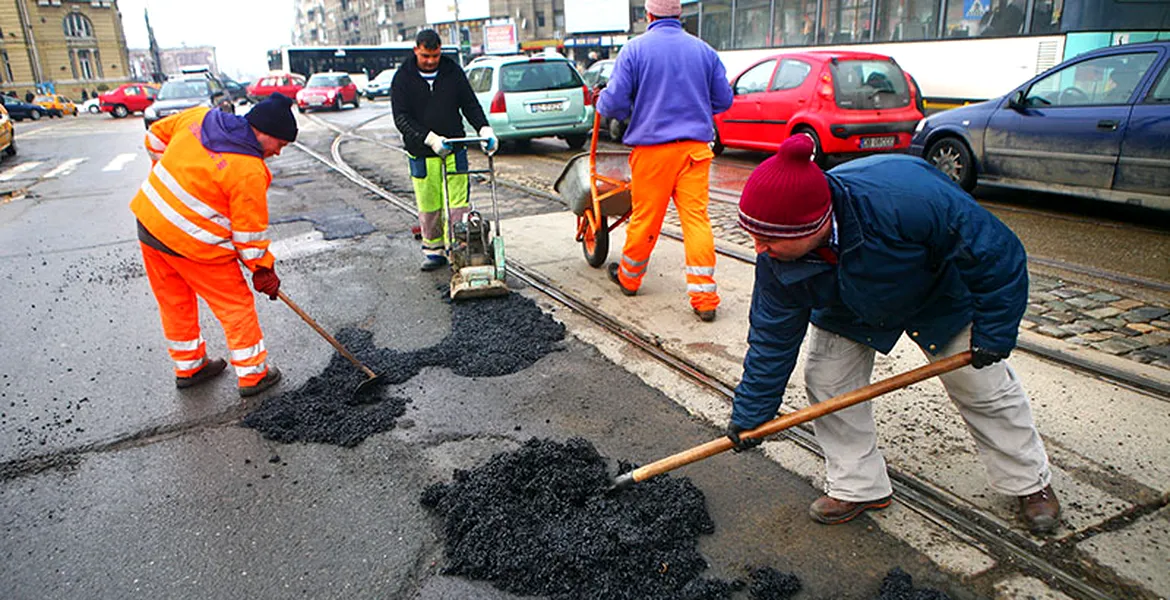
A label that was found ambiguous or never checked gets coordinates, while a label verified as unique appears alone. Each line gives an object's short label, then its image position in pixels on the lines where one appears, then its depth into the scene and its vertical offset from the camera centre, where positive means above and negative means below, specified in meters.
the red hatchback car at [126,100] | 35.66 -0.50
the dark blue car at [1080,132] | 6.66 -0.76
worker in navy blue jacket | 2.23 -0.74
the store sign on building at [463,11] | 65.94 +5.40
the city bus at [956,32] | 10.00 +0.34
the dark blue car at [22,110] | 37.94 -0.82
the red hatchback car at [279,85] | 36.74 -0.09
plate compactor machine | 5.43 -1.28
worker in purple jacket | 4.78 -0.32
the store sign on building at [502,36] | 53.78 +2.59
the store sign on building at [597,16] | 43.53 +3.02
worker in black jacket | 5.97 -0.28
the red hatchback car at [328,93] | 30.97 -0.47
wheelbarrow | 5.56 -0.86
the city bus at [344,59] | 46.22 +1.26
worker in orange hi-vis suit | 3.80 -0.65
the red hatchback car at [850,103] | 9.88 -0.55
